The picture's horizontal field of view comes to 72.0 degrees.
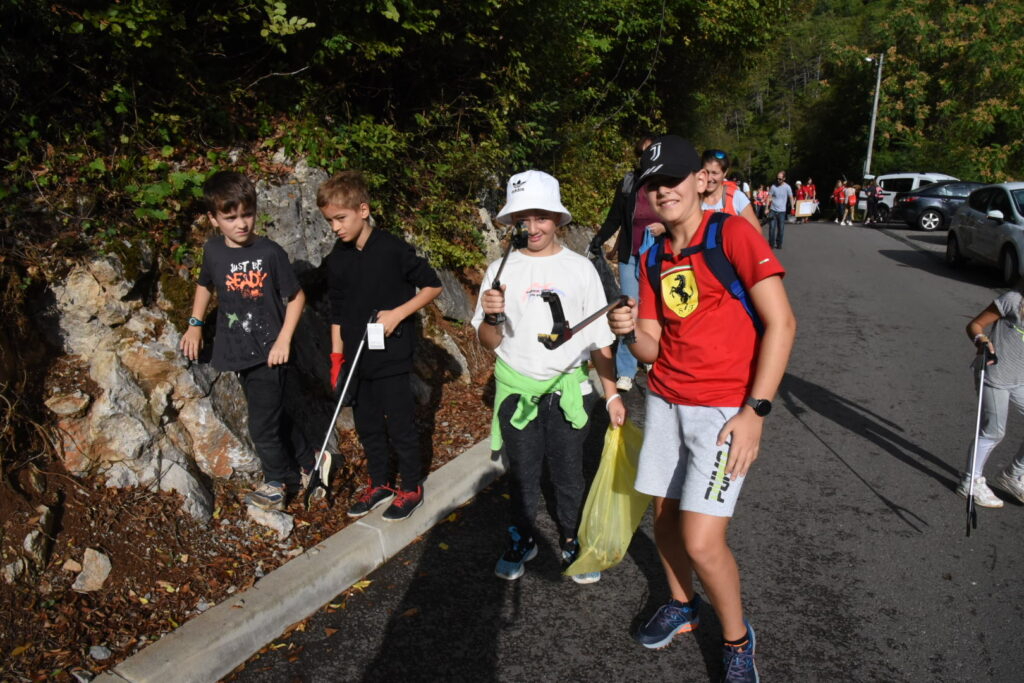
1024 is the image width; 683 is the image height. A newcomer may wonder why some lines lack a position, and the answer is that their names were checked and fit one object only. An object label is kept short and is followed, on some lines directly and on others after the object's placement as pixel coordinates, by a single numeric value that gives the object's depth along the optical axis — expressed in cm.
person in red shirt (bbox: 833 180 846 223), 2614
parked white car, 2561
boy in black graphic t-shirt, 367
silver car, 1141
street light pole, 3538
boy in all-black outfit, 362
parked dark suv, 2127
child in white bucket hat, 316
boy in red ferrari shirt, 239
